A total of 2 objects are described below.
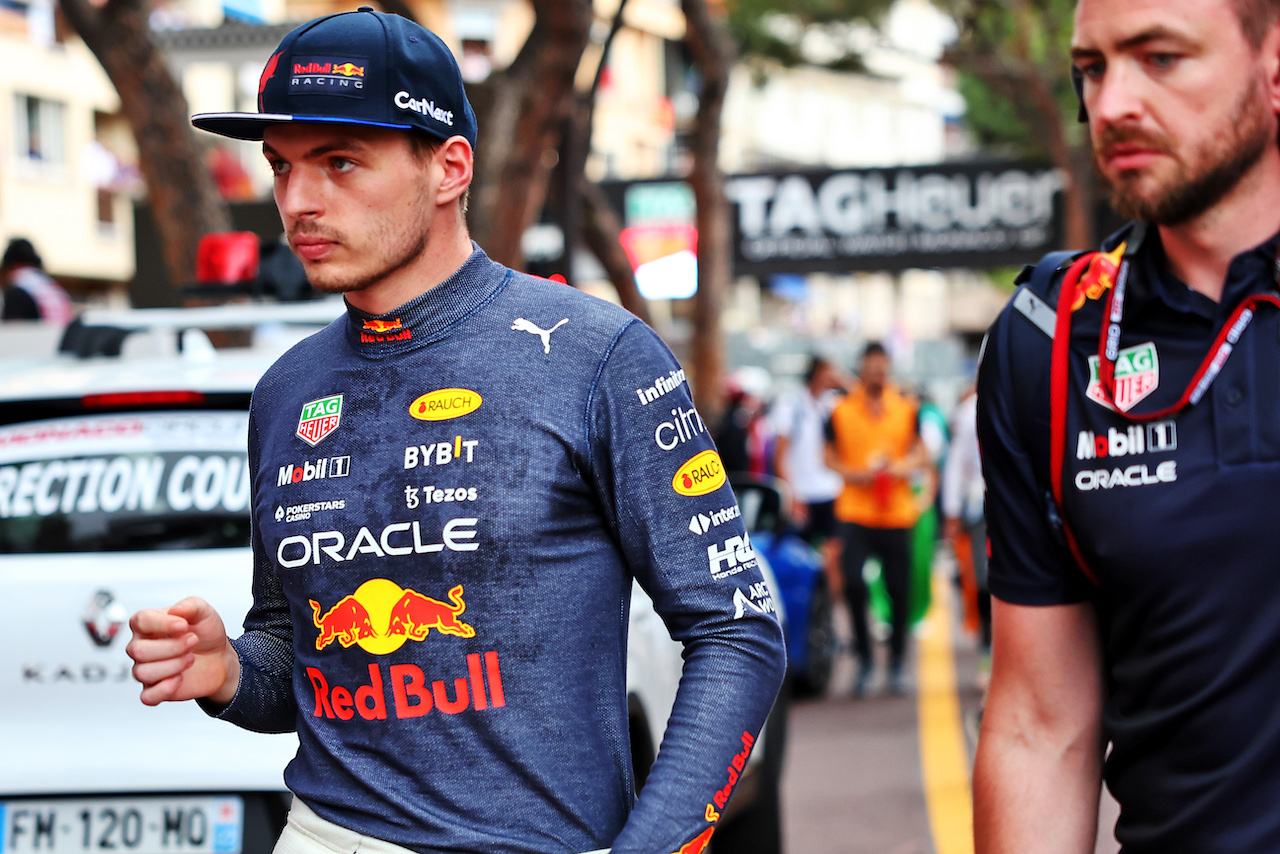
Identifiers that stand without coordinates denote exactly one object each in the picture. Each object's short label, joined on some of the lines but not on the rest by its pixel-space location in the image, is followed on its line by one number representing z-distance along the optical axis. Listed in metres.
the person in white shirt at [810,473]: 13.46
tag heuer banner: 18.94
